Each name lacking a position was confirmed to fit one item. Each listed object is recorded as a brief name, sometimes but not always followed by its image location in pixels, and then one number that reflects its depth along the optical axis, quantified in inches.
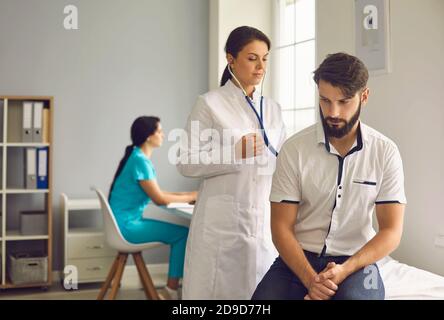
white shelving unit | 151.4
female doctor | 82.8
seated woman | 132.1
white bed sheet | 75.4
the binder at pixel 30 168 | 153.3
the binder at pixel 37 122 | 154.5
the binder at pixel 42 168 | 154.3
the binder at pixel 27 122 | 153.6
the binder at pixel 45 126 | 156.2
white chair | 128.8
